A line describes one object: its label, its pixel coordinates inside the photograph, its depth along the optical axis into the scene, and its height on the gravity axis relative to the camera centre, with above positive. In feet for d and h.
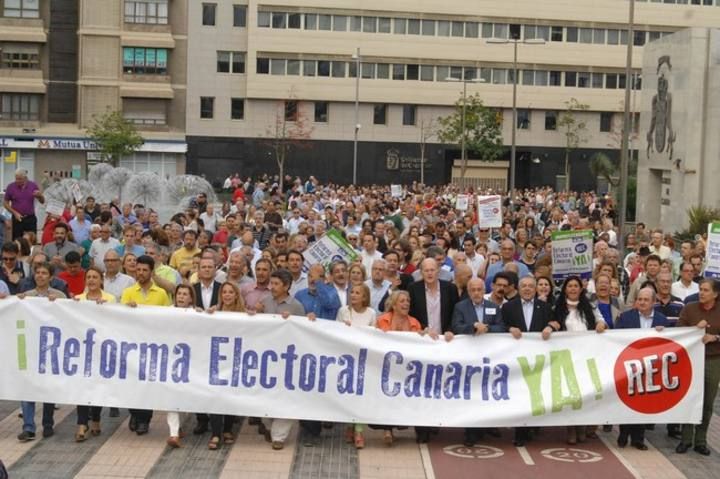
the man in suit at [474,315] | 38.52 -4.28
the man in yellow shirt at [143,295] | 39.17 -4.06
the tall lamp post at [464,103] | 189.88 +11.88
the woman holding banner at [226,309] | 38.01 -4.31
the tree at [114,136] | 214.07 +5.12
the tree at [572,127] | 242.17 +10.22
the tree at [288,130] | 233.96 +7.83
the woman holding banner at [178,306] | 37.60 -4.25
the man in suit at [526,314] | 38.78 -4.22
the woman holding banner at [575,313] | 39.17 -4.19
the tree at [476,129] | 227.20 +8.79
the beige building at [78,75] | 226.17 +16.54
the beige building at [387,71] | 234.99 +19.88
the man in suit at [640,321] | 39.17 -4.41
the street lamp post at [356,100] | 218.34 +13.25
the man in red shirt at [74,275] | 44.62 -3.95
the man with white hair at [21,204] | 71.85 -2.34
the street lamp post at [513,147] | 151.56 +3.71
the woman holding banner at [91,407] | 38.29 -7.42
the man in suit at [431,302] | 39.99 -4.06
